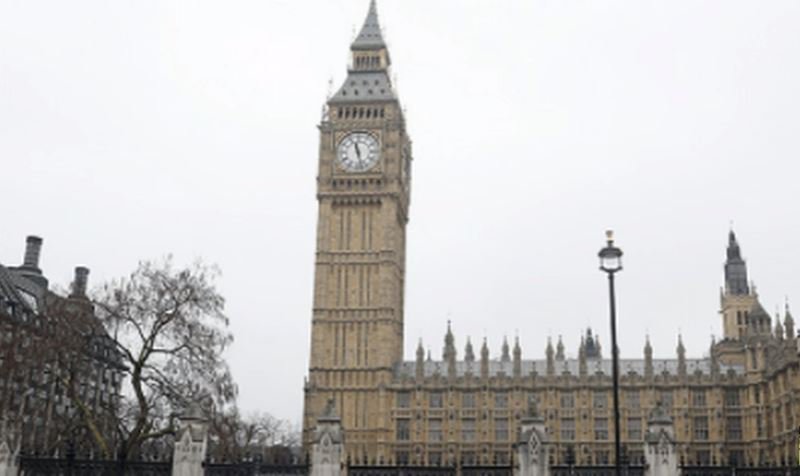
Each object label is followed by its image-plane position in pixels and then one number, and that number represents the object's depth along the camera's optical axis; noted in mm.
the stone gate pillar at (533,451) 22828
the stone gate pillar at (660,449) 22906
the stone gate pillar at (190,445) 23078
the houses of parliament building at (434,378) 82562
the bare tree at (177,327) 33281
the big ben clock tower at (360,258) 84000
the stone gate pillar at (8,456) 23516
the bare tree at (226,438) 32562
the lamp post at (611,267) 19562
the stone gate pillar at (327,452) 23016
